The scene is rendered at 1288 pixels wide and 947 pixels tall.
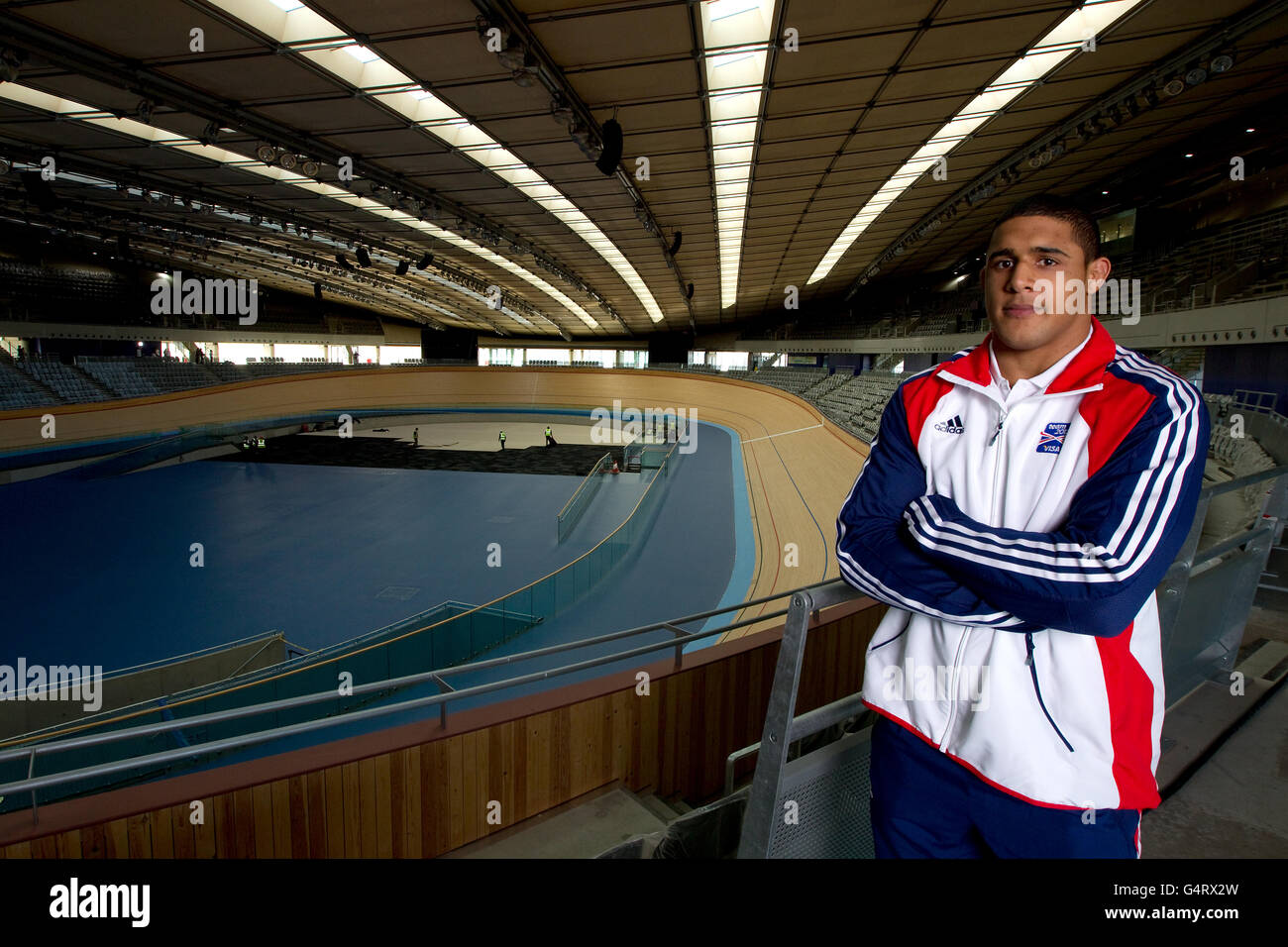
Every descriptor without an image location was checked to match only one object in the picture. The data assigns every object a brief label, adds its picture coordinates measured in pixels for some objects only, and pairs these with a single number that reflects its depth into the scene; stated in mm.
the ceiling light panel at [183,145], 11078
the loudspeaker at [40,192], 14531
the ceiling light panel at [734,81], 8477
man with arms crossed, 1157
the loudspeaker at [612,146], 10211
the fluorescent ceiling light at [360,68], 8312
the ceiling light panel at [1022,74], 8570
